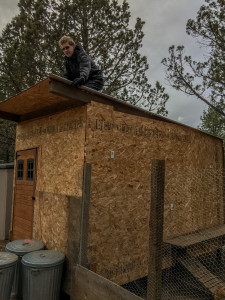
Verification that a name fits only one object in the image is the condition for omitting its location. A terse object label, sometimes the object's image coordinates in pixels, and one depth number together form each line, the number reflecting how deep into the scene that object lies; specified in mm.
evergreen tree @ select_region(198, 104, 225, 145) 22131
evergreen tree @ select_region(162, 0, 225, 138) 9733
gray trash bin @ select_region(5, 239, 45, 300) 4137
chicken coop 4129
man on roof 4385
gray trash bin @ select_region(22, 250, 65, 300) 3689
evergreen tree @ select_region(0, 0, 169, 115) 9859
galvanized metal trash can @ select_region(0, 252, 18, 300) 3502
